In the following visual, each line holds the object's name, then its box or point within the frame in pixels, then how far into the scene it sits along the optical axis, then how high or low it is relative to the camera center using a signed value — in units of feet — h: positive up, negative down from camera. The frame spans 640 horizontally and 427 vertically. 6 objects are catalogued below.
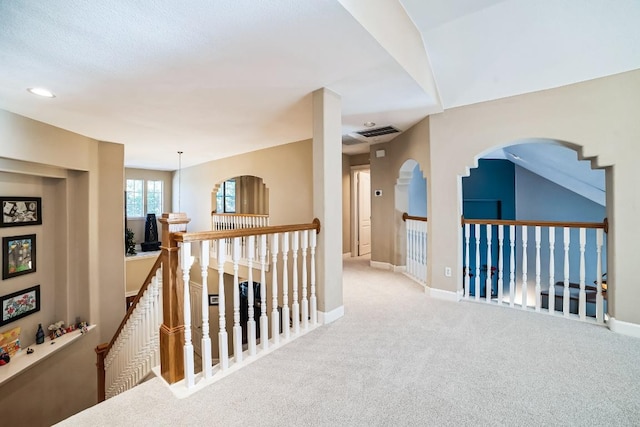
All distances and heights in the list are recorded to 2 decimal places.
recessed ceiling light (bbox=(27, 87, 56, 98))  8.17 +3.81
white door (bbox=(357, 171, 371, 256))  21.02 -0.02
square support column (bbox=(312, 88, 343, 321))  8.36 +0.76
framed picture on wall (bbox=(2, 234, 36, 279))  11.19 -1.66
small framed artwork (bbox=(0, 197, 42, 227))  11.14 +0.23
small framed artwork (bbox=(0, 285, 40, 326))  11.11 -3.76
